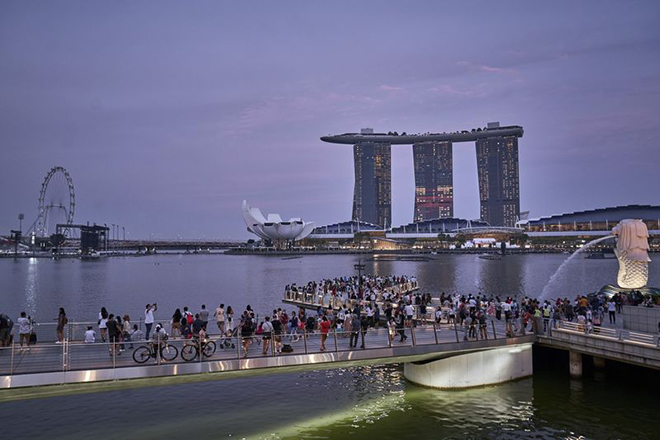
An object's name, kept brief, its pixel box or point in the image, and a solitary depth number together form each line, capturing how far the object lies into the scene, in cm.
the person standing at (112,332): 1525
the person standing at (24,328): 1590
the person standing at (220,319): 1921
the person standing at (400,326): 1803
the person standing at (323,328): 1636
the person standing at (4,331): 1526
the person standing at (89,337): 1608
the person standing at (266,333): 1562
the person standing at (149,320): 1798
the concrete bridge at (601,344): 1709
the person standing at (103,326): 1712
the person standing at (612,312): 2392
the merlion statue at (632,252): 2827
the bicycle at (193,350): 1459
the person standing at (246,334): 1529
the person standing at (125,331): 1622
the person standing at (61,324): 1730
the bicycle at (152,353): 1427
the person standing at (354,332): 1695
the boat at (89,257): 19122
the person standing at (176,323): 1814
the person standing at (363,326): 1696
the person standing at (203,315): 1837
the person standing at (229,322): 1841
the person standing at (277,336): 1565
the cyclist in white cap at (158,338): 1417
